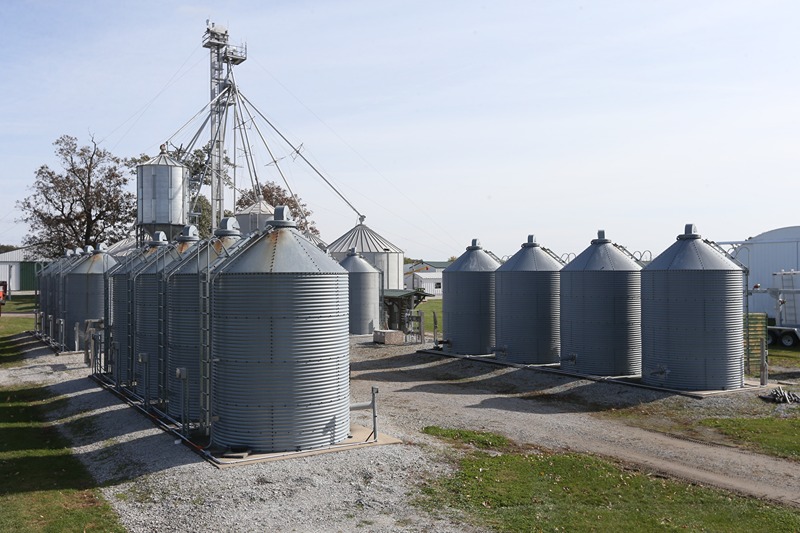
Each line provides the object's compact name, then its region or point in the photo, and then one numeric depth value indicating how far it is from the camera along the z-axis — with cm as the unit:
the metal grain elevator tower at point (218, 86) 4569
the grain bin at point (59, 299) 3427
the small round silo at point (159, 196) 2605
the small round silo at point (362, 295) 4231
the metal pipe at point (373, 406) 1595
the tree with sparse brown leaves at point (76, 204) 6800
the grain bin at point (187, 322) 1702
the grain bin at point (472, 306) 3203
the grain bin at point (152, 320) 1881
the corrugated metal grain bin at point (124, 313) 2227
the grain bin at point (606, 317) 2569
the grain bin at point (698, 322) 2241
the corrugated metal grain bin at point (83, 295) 3369
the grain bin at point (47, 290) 3925
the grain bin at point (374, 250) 5056
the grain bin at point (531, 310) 2911
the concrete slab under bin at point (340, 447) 1403
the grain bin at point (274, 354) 1470
